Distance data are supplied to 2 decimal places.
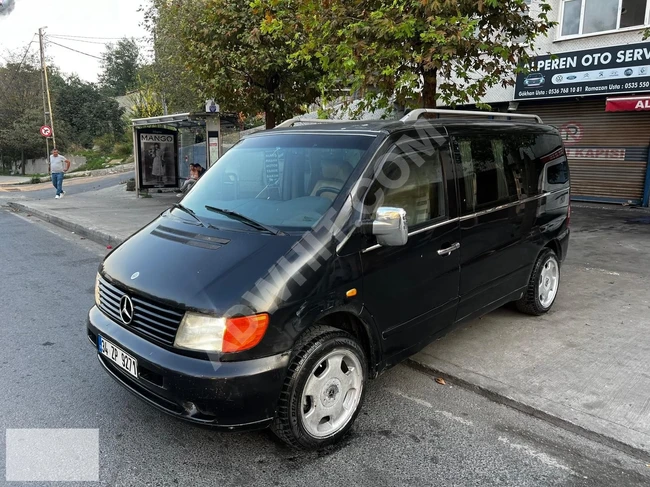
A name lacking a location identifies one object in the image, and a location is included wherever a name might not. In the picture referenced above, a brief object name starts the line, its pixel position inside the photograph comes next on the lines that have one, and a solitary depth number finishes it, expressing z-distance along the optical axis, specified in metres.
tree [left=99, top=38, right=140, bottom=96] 59.28
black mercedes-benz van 2.56
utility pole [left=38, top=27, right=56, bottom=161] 30.56
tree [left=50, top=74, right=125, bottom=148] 41.17
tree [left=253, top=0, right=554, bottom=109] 5.86
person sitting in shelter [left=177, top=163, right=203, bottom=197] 12.09
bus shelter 14.04
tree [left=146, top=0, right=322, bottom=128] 9.95
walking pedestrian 16.73
